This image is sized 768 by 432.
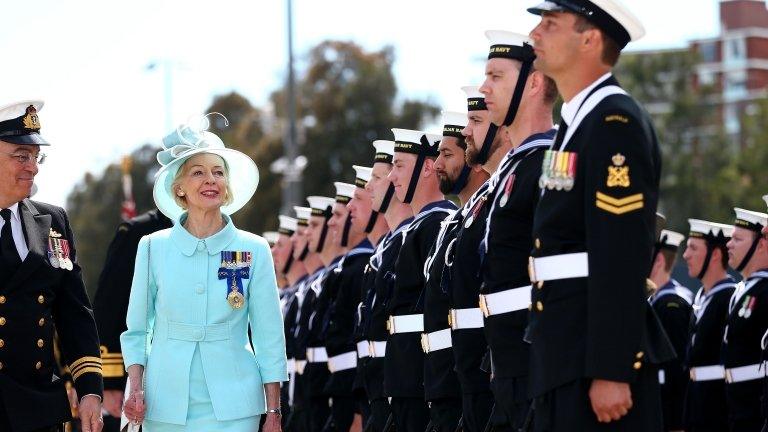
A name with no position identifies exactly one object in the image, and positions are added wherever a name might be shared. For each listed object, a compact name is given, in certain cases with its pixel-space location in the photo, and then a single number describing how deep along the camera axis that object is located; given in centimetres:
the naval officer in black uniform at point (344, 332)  2364
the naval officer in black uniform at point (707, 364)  2427
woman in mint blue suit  1524
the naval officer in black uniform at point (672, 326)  2669
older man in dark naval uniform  1536
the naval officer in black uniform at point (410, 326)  1834
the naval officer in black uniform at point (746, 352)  2172
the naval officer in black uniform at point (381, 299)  1997
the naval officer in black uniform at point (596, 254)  1135
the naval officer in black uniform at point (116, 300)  2164
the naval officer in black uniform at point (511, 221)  1337
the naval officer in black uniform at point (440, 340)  1645
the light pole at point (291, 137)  6350
